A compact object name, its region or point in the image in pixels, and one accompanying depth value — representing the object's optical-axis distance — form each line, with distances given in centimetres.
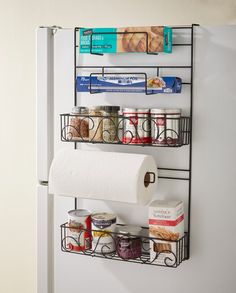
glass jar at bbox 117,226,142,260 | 164
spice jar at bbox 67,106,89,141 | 167
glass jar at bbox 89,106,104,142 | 164
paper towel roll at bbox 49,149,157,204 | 157
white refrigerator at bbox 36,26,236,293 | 156
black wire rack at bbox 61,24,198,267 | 158
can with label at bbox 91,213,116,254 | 166
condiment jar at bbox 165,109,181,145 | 157
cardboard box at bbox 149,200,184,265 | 159
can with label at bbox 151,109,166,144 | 157
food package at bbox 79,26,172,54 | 155
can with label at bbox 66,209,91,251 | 170
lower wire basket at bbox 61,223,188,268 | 161
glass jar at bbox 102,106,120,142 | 163
